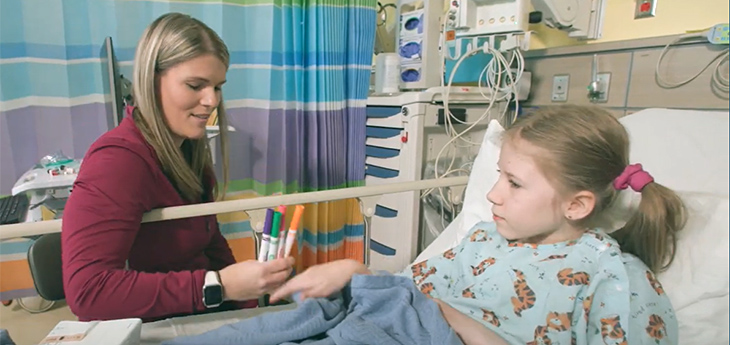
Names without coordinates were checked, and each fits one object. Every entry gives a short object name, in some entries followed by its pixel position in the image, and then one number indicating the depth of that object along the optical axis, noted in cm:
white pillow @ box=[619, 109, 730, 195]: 42
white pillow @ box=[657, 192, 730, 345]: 44
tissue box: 63
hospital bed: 44
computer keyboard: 124
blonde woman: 76
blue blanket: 66
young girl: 67
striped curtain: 134
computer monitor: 128
